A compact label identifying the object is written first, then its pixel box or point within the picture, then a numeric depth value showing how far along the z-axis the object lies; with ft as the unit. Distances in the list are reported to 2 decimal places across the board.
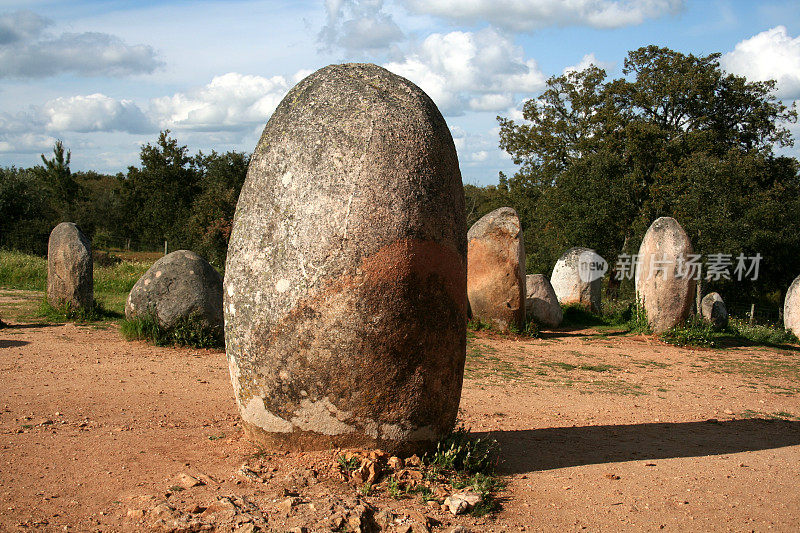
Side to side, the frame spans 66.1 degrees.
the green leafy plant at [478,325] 42.52
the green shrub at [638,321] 43.42
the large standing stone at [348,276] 12.86
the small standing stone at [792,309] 52.24
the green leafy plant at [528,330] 42.37
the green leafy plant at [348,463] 12.90
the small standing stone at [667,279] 41.63
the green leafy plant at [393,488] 12.30
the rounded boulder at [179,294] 30.14
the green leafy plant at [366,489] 12.26
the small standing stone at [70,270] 37.73
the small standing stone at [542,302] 48.42
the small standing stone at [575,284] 56.24
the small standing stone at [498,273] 42.27
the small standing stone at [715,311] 52.54
